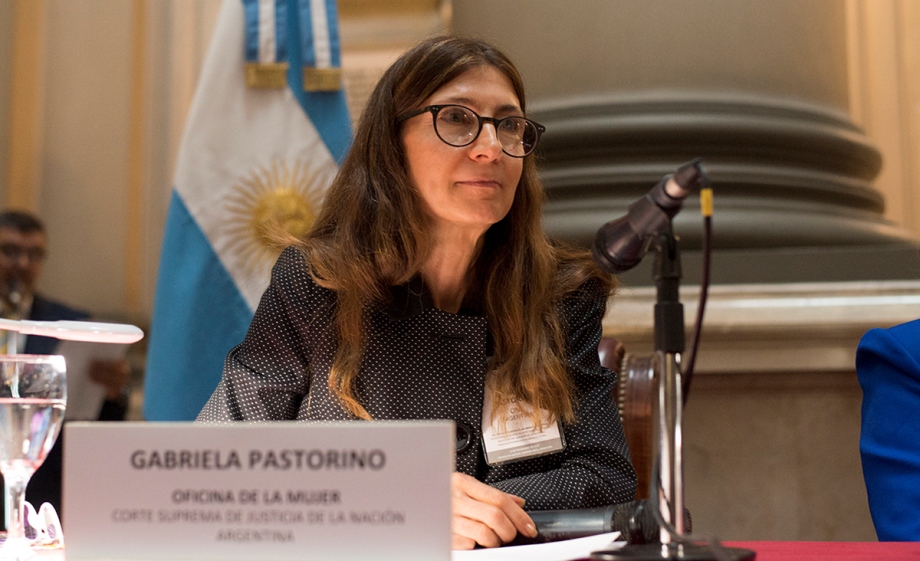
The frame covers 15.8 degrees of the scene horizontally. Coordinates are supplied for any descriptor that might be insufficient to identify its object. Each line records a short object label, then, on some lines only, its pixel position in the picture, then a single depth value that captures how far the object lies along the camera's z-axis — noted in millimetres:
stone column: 4769
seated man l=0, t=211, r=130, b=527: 6709
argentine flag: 5362
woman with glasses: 3123
